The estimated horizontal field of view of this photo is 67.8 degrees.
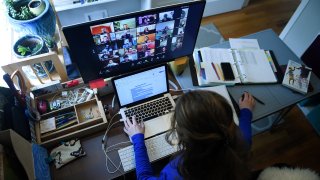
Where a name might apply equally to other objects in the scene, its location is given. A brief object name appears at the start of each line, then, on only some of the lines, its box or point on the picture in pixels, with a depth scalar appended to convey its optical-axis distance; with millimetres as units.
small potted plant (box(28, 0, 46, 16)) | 1236
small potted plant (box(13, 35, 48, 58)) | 1207
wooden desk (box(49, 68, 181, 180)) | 1088
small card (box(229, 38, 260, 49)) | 1607
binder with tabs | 1429
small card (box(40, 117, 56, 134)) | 1142
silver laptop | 1181
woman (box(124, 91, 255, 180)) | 781
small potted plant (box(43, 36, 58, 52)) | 1271
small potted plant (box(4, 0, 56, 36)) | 1203
